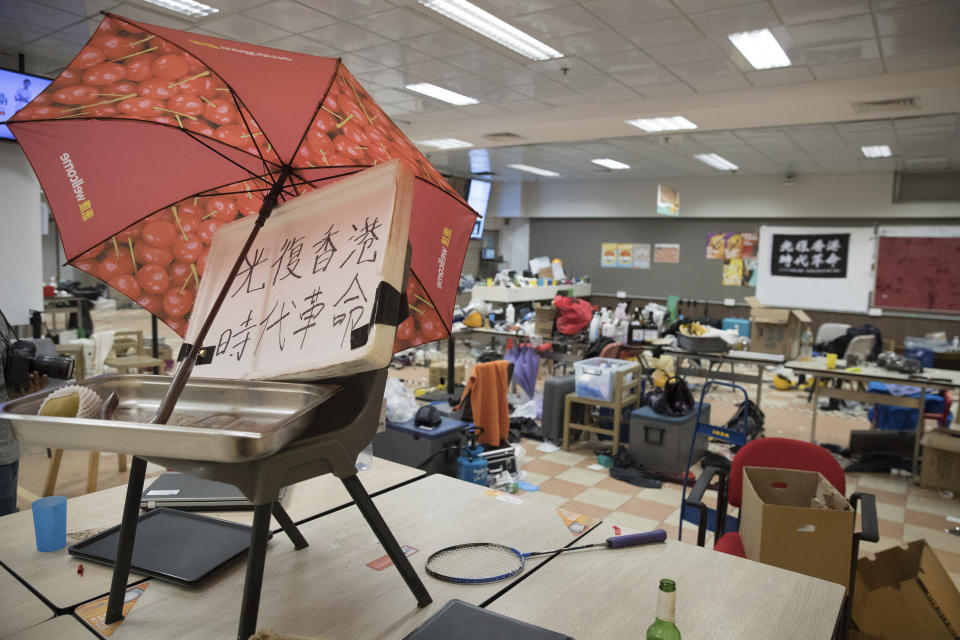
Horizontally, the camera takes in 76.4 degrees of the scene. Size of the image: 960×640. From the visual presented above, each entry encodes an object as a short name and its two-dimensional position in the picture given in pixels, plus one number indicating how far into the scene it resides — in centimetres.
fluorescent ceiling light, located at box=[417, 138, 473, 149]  854
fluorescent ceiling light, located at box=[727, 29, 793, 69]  450
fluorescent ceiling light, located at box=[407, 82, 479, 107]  618
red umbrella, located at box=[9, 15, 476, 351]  99
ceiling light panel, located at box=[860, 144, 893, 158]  815
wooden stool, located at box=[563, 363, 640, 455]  491
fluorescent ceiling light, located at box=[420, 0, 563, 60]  418
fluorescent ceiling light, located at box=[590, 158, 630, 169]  1020
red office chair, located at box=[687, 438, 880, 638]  226
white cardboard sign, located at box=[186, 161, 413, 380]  83
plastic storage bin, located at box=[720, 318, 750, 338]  948
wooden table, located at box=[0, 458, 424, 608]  116
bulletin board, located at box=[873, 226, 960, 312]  945
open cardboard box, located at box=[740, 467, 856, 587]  175
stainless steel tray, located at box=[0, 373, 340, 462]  71
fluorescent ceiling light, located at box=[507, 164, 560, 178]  1120
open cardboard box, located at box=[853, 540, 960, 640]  178
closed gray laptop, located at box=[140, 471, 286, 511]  153
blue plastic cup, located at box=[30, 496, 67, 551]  128
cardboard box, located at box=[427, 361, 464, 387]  657
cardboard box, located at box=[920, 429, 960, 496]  429
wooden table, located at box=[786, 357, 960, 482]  461
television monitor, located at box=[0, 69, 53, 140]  450
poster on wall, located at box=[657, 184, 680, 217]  965
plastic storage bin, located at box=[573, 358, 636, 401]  498
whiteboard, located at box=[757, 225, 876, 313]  1015
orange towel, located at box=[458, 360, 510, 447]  415
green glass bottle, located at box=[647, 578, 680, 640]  94
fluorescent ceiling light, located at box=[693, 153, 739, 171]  934
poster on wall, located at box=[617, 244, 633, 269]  1263
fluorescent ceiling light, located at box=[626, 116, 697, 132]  682
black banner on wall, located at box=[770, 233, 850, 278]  1039
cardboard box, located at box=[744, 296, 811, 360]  559
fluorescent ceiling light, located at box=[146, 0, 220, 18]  426
